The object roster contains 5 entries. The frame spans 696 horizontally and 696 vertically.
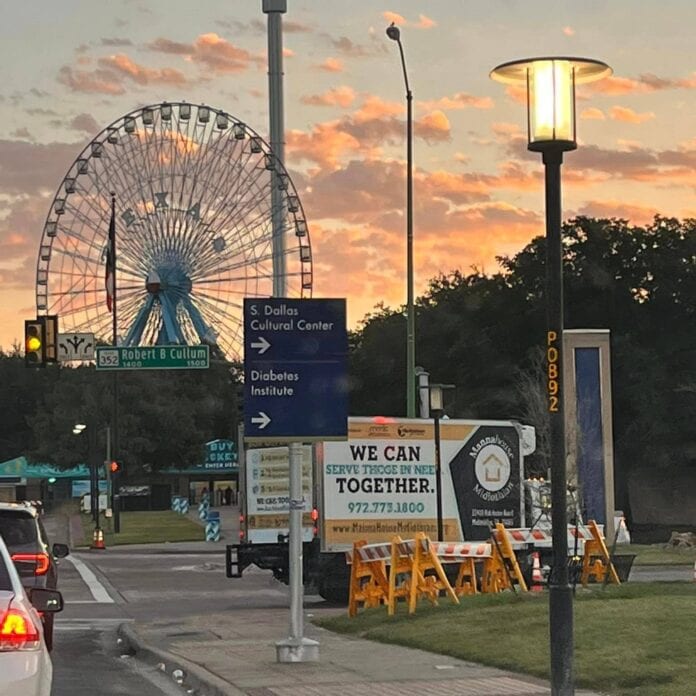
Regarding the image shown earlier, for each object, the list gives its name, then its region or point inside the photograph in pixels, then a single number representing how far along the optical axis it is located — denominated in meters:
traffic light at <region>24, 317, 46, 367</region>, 32.44
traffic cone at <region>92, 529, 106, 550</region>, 54.69
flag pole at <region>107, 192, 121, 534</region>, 56.21
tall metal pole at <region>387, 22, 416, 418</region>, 40.09
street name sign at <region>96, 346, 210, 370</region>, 40.97
